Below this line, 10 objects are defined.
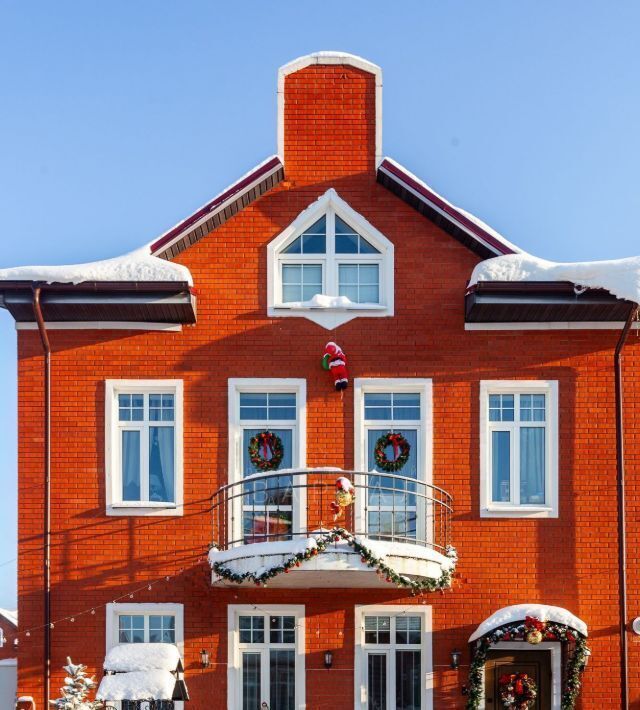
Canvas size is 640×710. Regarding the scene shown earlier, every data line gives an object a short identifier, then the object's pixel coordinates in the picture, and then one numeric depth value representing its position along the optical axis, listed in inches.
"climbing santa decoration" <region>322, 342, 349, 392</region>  645.3
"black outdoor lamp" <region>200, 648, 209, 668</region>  637.3
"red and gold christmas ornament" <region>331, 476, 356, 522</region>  599.5
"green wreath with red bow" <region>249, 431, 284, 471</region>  650.2
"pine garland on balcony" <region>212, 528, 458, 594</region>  577.3
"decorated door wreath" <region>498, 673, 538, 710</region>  625.0
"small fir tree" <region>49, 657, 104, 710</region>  583.2
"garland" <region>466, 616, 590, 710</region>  610.5
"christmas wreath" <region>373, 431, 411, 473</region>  652.1
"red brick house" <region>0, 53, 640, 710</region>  639.8
